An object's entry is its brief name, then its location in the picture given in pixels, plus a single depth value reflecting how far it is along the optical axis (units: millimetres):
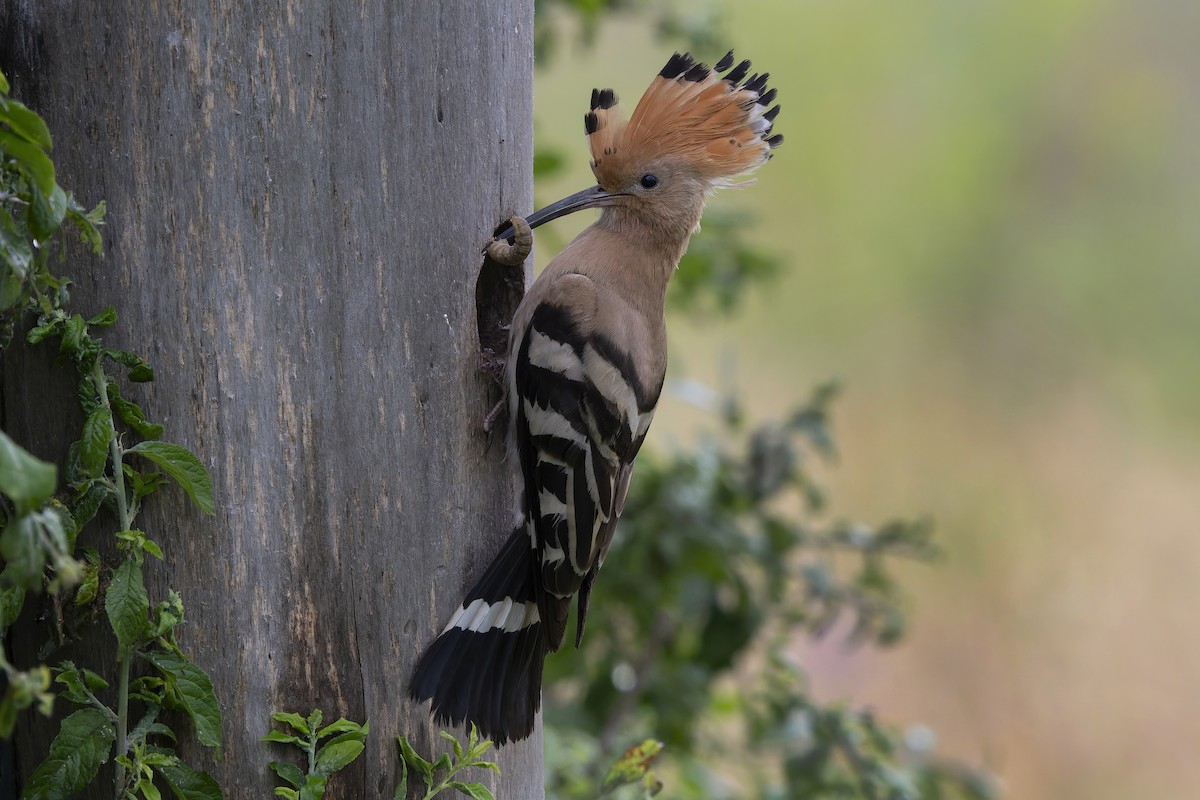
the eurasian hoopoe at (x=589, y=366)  7659
